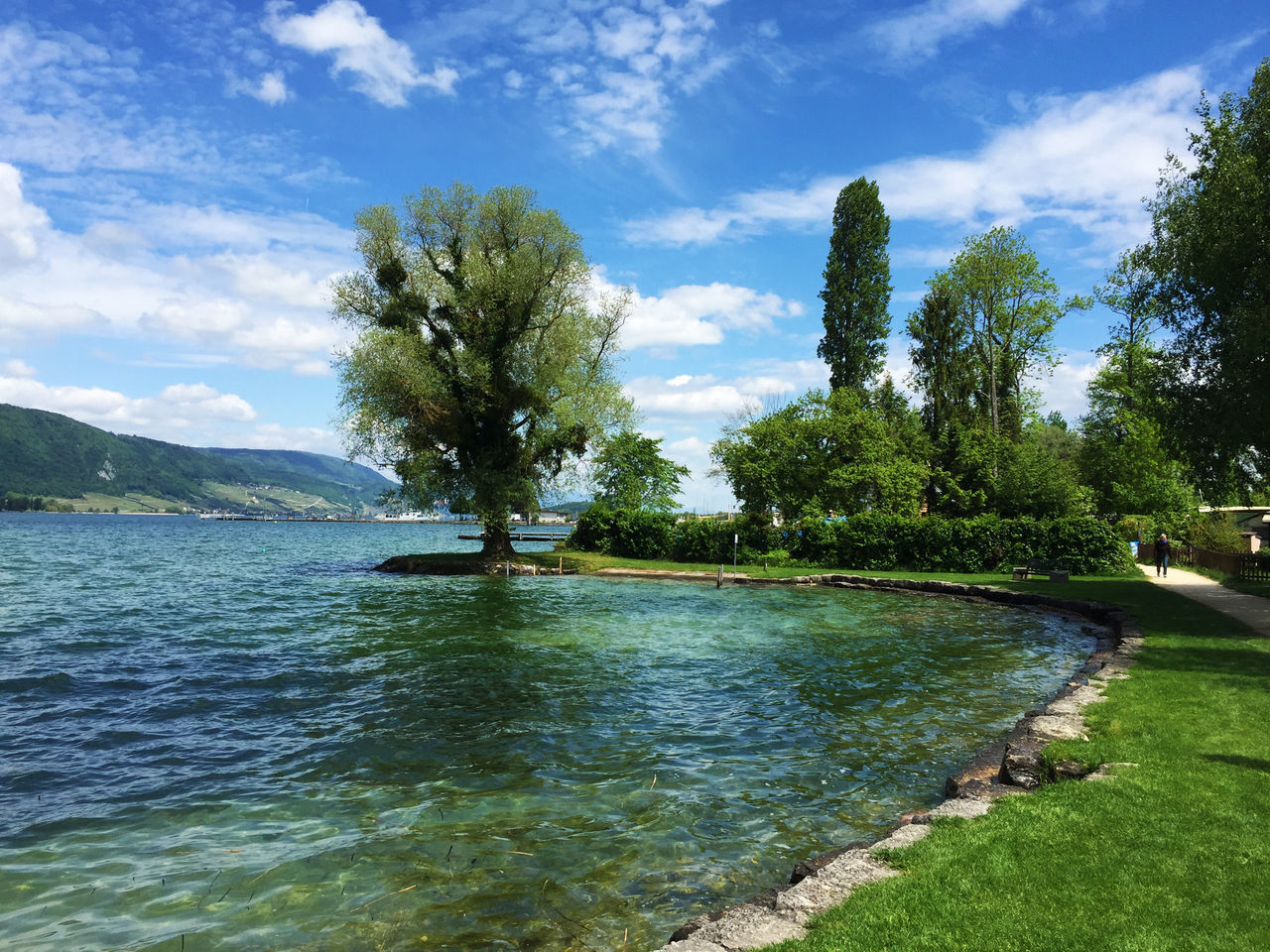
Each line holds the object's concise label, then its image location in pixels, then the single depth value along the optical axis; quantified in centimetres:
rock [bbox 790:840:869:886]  621
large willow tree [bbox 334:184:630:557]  3903
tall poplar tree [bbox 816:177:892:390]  5172
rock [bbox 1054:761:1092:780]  775
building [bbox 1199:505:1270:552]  4156
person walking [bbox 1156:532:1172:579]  3328
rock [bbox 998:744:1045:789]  784
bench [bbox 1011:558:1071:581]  3100
